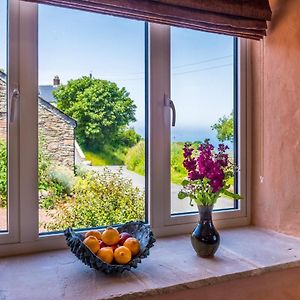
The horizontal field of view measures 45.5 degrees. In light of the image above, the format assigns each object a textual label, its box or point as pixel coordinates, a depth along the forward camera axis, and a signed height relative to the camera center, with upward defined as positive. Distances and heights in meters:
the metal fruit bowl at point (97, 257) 1.15 -0.33
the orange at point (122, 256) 1.18 -0.34
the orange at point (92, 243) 1.19 -0.31
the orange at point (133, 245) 1.22 -0.32
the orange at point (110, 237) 1.24 -0.30
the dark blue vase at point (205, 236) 1.36 -0.32
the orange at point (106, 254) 1.18 -0.34
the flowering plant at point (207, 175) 1.32 -0.09
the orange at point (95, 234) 1.26 -0.29
